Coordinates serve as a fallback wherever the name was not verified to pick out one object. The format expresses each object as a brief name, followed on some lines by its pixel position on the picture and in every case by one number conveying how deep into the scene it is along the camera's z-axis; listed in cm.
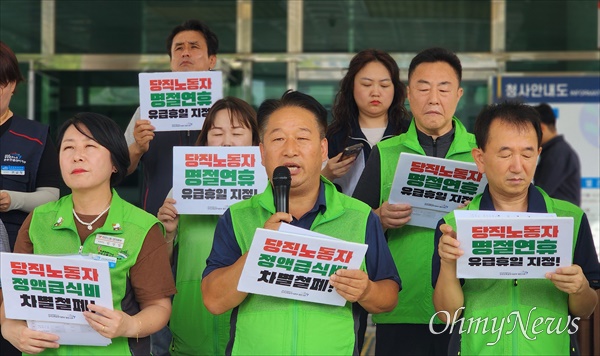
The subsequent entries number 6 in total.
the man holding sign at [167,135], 448
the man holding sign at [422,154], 383
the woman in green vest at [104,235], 309
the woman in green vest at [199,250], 400
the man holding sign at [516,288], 311
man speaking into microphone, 290
